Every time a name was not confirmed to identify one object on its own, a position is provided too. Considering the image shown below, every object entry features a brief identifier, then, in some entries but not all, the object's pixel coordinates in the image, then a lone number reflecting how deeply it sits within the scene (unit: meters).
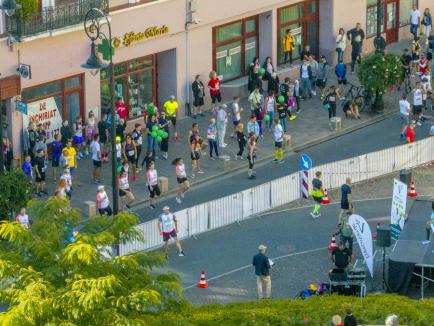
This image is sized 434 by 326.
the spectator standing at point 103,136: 48.84
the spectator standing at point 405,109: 52.62
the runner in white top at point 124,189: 44.12
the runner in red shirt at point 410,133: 51.11
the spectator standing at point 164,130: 49.22
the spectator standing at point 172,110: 51.22
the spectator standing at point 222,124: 50.09
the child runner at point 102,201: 43.06
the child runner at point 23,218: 40.28
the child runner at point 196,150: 47.38
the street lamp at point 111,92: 39.22
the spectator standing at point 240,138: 48.72
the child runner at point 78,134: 48.78
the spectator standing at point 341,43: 59.81
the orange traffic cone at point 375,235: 42.56
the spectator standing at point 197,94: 53.28
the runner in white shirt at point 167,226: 40.84
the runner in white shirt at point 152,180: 44.72
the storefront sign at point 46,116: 48.19
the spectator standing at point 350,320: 33.38
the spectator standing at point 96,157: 46.72
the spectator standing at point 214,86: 53.84
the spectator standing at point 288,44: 58.38
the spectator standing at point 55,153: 46.75
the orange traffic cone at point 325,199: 45.56
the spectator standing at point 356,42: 59.91
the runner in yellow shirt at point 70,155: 46.16
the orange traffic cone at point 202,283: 39.44
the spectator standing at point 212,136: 48.92
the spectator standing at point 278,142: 48.91
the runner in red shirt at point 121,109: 50.72
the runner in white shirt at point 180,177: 45.44
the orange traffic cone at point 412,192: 46.19
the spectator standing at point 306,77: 55.80
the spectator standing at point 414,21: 63.75
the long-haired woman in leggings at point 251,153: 47.62
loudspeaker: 39.34
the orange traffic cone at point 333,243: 41.66
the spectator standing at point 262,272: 38.19
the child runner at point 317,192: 44.06
